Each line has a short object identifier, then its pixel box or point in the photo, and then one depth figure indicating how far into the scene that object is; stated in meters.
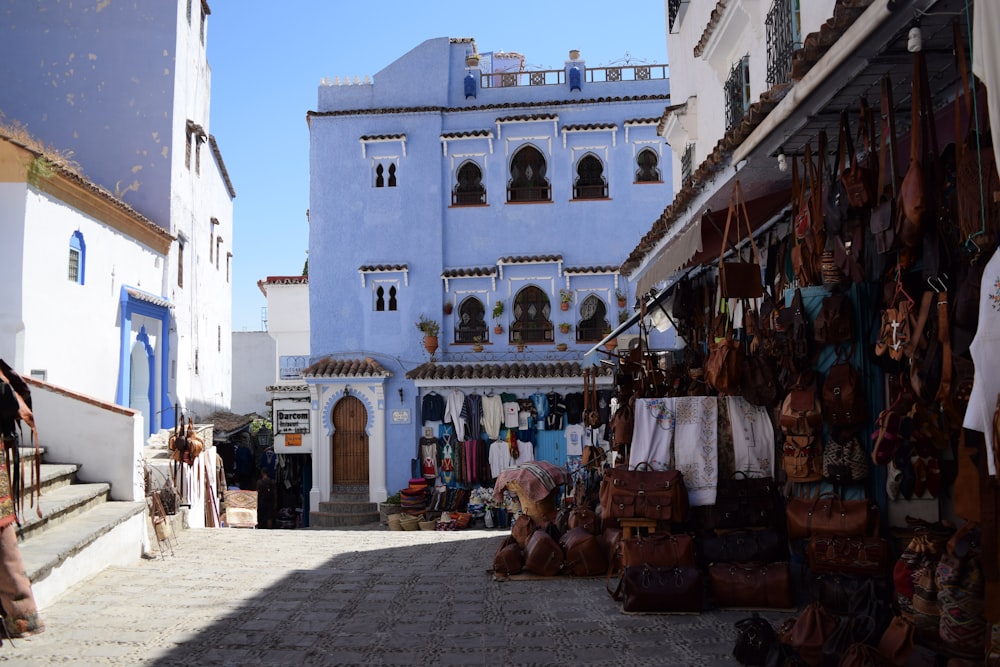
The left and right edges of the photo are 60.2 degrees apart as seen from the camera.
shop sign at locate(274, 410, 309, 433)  23.95
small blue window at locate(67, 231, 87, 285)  14.06
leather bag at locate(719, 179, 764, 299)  6.69
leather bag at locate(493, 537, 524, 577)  8.44
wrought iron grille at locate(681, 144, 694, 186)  14.03
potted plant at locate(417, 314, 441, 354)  22.19
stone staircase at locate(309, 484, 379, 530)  21.33
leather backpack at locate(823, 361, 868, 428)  6.11
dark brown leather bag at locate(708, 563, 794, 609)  6.47
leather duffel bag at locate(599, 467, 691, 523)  7.12
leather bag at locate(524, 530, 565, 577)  8.31
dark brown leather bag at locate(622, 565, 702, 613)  6.44
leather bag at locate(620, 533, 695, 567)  6.78
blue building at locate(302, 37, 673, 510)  22.45
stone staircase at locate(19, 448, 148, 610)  7.13
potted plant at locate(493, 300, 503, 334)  22.42
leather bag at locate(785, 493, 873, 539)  5.94
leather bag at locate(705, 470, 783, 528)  7.11
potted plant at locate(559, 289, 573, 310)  22.34
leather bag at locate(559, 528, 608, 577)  8.26
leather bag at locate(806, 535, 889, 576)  5.80
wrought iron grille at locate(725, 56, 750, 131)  10.33
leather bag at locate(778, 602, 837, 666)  4.92
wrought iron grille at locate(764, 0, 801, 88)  8.52
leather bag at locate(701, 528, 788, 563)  6.89
